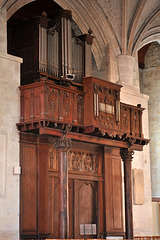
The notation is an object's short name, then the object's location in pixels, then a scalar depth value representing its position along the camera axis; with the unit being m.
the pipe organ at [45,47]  13.24
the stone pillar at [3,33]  13.03
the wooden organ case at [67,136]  12.52
